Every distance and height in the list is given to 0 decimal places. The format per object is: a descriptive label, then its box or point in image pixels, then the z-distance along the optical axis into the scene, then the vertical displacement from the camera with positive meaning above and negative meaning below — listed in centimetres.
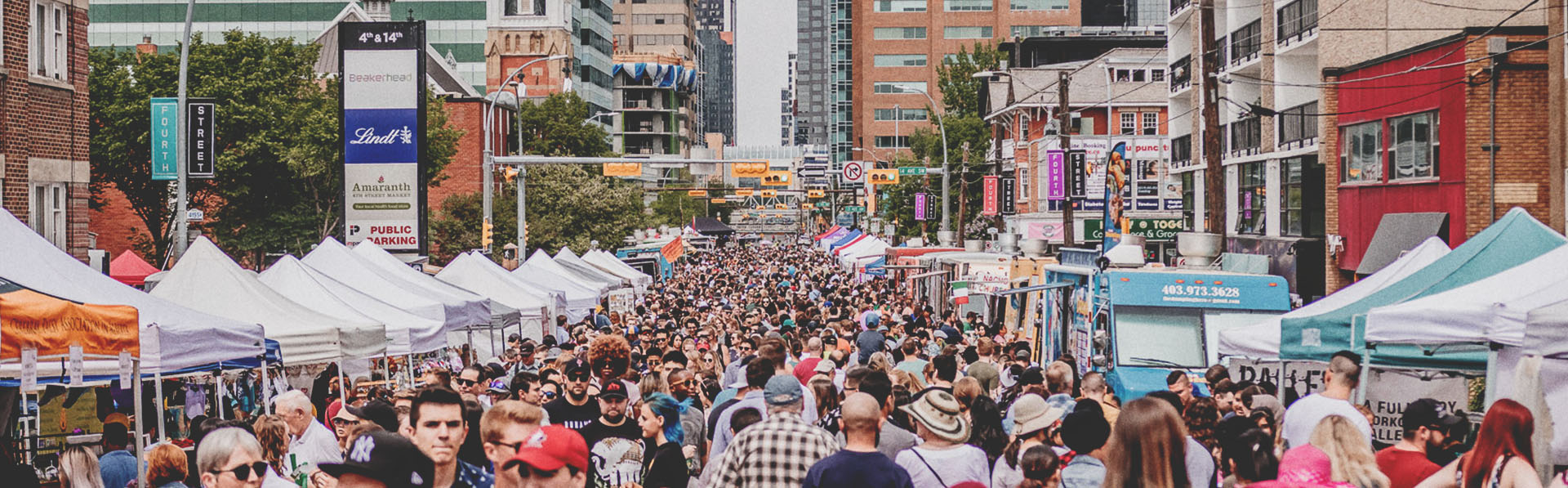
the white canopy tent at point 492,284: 2538 -83
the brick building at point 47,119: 2497 +192
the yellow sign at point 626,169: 4347 +175
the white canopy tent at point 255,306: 1508 -69
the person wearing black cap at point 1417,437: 816 -113
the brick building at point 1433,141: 2494 +149
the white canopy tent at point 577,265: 3641 -77
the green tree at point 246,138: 4788 +293
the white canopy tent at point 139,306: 1135 -56
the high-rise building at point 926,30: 14150 +1791
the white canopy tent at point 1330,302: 1345 -63
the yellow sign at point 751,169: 4906 +192
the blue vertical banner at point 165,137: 2419 +150
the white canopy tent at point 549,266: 3250 -68
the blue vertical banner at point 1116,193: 3797 +96
